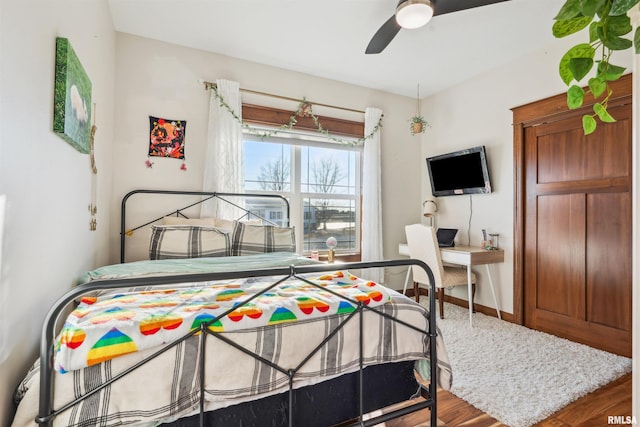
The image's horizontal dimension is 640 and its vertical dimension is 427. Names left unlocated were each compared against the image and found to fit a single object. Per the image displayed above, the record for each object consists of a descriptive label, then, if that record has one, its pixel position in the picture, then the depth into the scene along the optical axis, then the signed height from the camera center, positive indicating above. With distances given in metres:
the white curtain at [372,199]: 3.82 +0.21
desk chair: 3.14 -0.42
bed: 0.90 -0.46
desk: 3.12 -0.38
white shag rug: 1.82 -1.02
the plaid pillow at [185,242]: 2.36 -0.19
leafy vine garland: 3.10 +0.96
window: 3.48 +0.38
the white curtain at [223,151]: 3.05 +0.60
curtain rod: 3.10 +1.24
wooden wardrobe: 2.48 -0.03
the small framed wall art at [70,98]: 1.38 +0.54
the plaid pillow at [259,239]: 2.60 -0.18
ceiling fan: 1.99 +1.29
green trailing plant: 0.41 +0.25
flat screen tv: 3.47 +0.51
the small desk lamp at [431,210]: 4.07 +0.10
